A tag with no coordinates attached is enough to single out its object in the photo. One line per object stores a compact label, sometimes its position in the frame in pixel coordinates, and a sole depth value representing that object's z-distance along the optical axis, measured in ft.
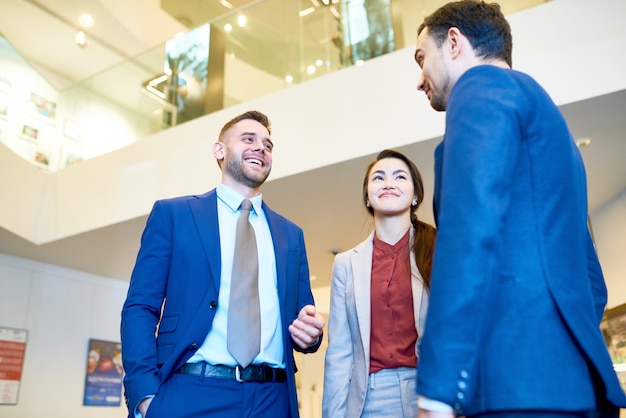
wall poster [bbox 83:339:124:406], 23.20
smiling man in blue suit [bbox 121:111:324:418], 5.15
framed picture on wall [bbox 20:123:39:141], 19.79
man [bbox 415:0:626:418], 2.72
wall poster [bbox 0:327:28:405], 20.57
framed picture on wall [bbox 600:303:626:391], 16.52
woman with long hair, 5.84
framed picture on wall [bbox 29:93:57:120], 20.34
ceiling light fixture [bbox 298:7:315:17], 17.97
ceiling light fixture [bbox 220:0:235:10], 31.79
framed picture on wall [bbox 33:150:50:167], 20.74
